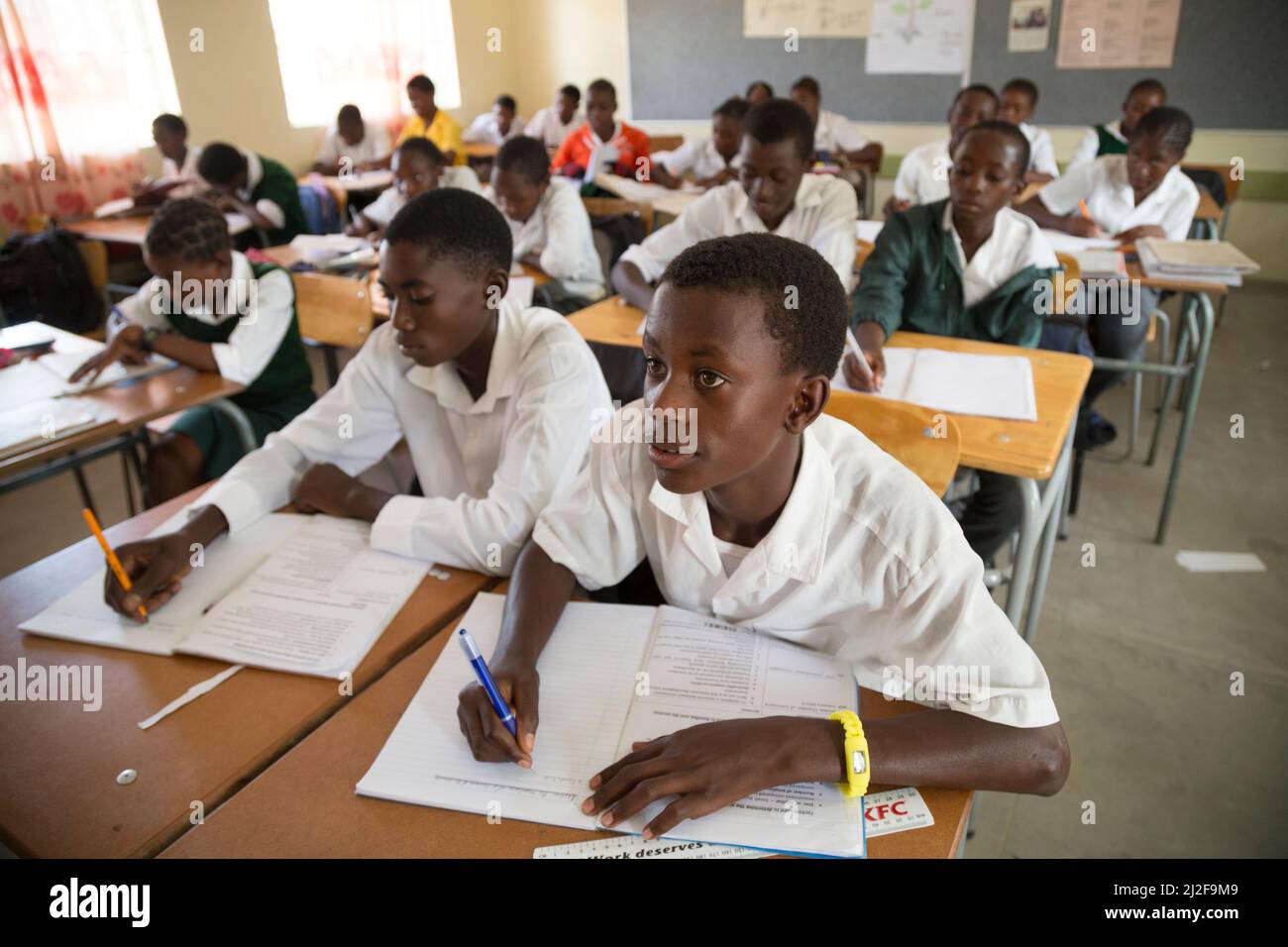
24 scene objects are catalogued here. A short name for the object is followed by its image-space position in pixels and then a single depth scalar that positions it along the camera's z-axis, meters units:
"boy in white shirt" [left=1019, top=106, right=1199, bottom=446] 3.00
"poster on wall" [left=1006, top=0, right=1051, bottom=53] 5.73
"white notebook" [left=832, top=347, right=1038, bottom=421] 1.75
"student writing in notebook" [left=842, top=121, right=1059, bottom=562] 2.19
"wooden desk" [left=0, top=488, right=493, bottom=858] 0.81
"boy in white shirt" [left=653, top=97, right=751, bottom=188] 5.02
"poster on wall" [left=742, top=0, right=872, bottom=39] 6.43
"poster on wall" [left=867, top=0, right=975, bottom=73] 6.04
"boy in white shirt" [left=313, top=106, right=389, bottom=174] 6.36
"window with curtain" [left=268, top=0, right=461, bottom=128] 6.32
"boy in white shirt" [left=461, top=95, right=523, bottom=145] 7.31
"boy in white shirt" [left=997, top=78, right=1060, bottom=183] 5.13
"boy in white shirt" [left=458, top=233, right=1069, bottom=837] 0.82
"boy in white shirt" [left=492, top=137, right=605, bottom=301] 3.25
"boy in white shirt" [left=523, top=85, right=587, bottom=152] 6.92
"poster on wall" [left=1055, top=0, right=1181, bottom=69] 5.43
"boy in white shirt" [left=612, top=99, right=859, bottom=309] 2.61
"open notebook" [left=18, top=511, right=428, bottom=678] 1.04
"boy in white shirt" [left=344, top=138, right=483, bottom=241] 3.74
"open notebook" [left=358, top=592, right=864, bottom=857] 0.79
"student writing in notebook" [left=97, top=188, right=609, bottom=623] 1.25
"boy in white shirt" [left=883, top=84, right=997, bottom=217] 4.84
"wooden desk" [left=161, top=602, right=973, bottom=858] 0.77
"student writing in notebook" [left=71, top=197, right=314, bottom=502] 2.17
